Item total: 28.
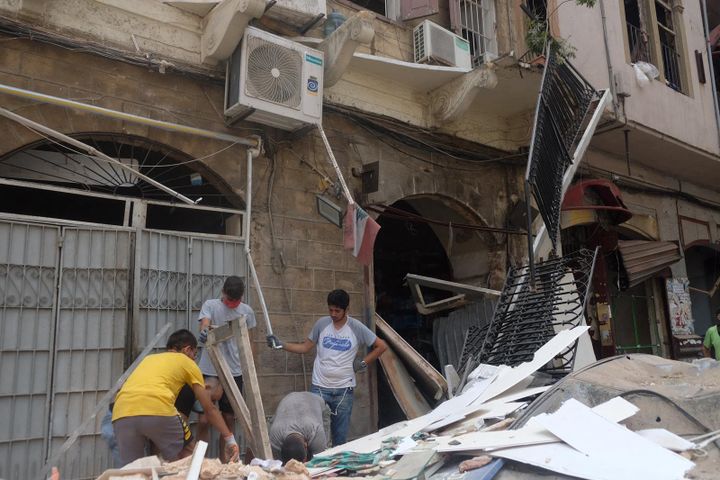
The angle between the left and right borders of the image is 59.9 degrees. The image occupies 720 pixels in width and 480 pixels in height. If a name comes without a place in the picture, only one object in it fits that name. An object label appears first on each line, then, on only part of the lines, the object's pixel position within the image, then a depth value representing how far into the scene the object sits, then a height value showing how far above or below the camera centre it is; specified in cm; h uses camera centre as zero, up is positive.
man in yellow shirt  396 -35
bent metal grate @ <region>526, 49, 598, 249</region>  612 +226
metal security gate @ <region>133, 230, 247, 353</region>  542 +70
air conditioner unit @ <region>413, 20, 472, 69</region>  750 +359
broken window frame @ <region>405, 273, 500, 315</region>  745 +62
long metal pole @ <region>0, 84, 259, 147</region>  495 +203
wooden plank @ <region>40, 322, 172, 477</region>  452 -39
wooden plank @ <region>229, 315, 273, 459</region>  405 -25
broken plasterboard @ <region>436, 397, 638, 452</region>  312 -48
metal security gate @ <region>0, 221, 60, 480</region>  469 +11
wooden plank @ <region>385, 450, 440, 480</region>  309 -61
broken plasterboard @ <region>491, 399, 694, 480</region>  278 -52
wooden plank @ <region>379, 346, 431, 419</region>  639 -43
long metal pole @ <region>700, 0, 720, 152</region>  1185 +528
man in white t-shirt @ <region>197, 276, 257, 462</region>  520 +3
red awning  884 +206
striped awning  995 +131
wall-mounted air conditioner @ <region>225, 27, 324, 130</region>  583 +254
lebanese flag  605 +110
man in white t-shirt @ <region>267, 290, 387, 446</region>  559 -6
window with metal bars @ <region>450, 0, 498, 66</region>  844 +431
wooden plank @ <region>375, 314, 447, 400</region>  627 -21
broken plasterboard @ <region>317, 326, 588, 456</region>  413 -35
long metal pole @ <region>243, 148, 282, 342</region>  584 +106
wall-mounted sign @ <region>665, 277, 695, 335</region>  1128 +60
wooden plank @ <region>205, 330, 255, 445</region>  437 -21
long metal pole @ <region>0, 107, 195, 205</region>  488 +172
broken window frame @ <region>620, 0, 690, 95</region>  1090 +531
